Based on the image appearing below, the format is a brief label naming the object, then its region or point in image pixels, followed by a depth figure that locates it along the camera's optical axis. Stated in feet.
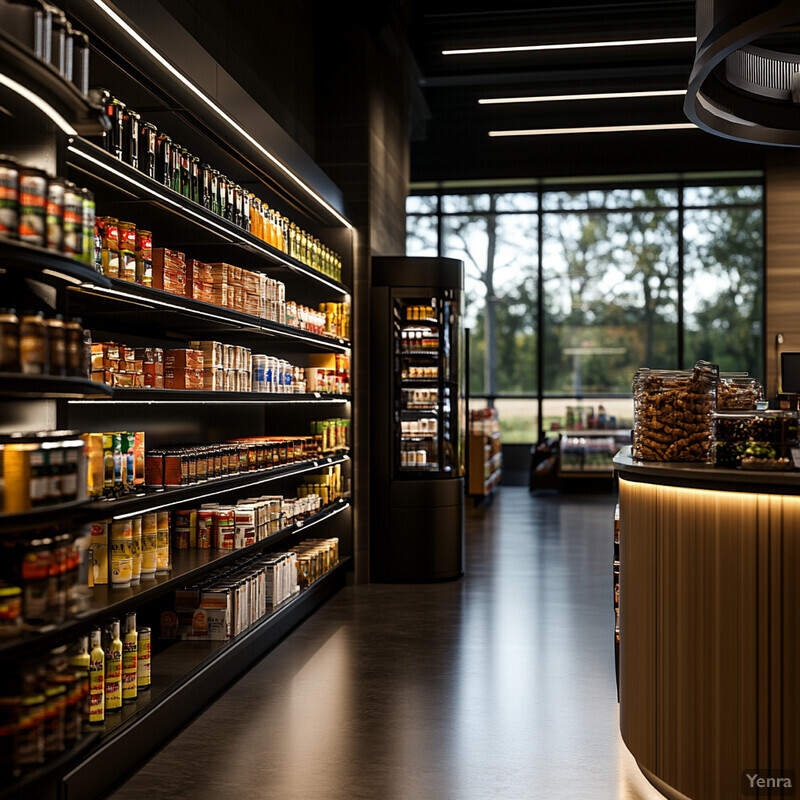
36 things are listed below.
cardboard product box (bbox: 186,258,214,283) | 14.94
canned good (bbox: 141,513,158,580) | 13.46
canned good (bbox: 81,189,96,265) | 9.87
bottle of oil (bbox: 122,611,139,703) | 12.41
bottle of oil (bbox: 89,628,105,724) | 11.23
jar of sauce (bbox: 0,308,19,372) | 8.64
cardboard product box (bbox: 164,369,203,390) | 14.67
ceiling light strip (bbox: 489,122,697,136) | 38.70
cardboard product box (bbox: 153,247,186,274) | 13.85
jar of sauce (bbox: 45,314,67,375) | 9.18
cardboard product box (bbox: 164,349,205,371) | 14.70
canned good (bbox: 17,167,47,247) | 8.82
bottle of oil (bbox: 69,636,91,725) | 9.75
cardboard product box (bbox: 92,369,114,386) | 12.25
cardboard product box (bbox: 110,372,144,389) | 12.83
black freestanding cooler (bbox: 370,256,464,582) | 24.76
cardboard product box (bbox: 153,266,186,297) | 13.82
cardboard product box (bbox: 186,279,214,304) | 15.01
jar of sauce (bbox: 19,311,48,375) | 8.84
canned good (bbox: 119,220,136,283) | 12.42
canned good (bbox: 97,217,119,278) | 12.05
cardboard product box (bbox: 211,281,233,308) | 15.96
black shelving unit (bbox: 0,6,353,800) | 9.37
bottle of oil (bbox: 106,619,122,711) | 11.87
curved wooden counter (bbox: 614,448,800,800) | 9.64
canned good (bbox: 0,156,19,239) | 8.59
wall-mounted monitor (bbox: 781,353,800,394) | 37.81
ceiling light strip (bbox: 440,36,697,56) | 27.73
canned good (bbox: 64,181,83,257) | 9.45
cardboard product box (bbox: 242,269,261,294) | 17.17
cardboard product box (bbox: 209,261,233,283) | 15.96
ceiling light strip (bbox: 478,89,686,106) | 34.64
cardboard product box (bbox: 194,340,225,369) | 15.35
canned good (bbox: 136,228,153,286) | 12.92
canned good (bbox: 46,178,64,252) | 9.17
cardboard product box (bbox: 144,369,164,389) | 14.03
